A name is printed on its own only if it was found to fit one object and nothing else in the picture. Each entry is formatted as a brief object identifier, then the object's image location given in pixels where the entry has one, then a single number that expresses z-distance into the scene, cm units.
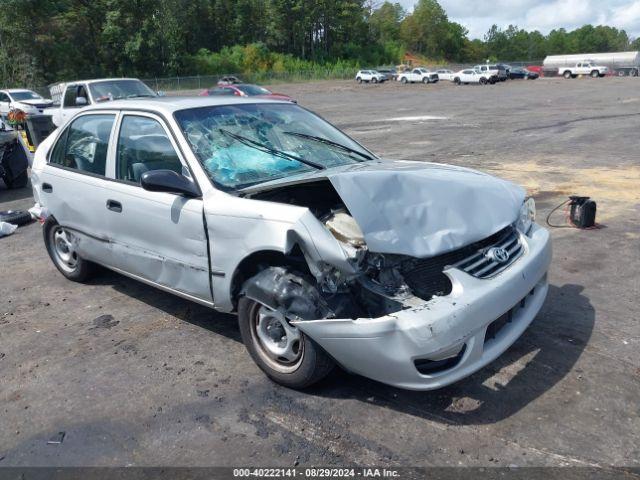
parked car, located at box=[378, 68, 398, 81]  6501
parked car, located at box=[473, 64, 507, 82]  5625
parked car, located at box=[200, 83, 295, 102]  2664
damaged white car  311
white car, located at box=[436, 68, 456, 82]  6133
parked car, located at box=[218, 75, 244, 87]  5258
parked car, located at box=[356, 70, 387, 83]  6131
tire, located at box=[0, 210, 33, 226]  804
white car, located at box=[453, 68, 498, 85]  5603
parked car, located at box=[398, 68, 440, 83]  5941
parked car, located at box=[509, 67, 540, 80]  6056
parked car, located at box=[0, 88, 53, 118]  2425
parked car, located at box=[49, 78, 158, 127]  1530
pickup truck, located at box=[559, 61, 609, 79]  6091
